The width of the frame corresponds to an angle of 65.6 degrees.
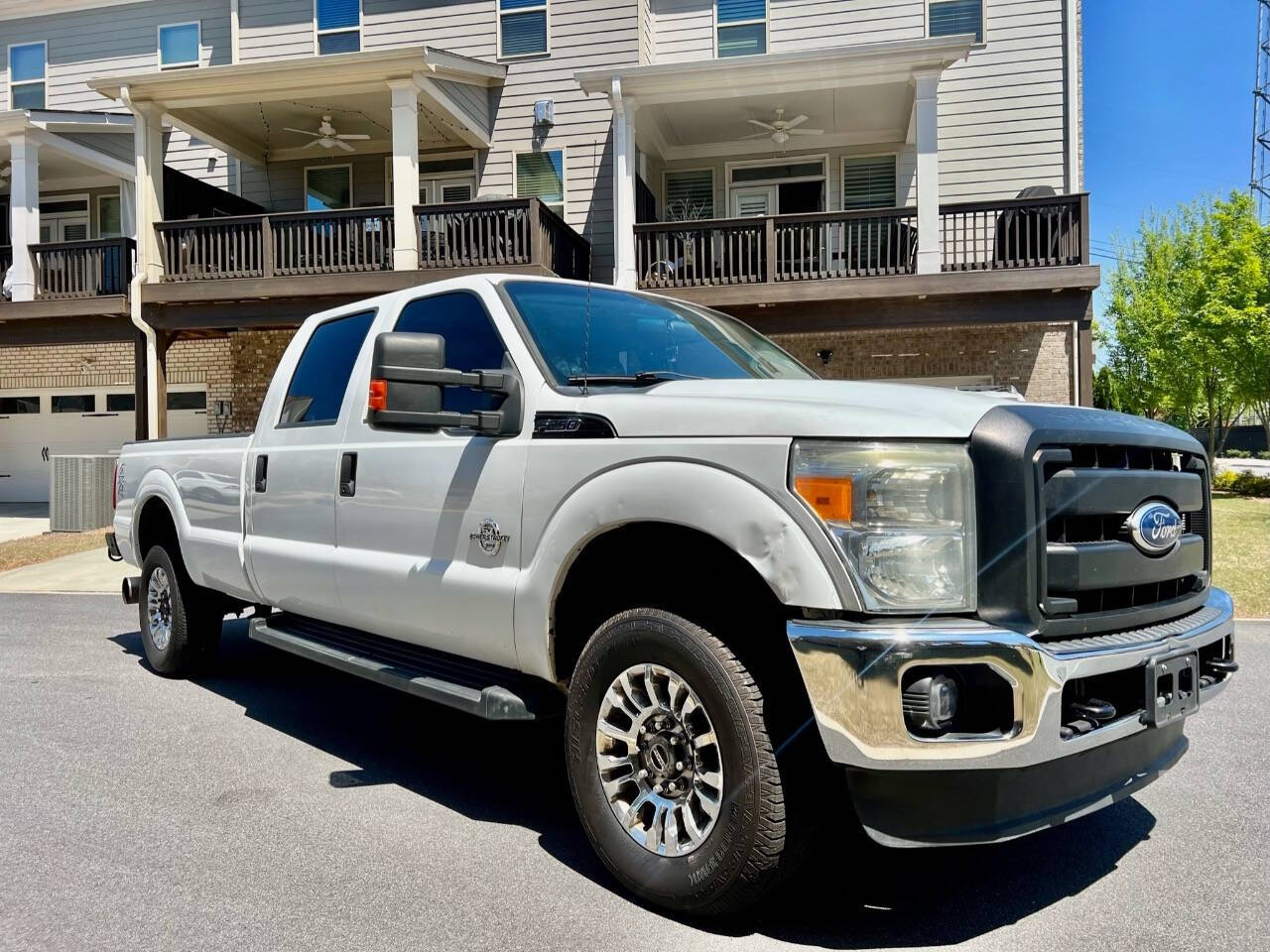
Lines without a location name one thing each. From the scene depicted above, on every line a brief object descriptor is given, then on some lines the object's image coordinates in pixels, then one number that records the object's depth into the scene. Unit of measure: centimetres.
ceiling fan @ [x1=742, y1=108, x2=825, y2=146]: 1476
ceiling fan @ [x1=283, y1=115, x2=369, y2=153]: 1544
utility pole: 4612
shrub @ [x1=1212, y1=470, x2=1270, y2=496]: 1992
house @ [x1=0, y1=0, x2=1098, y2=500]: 1315
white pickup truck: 258
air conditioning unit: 1481
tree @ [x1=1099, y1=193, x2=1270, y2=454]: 1978
